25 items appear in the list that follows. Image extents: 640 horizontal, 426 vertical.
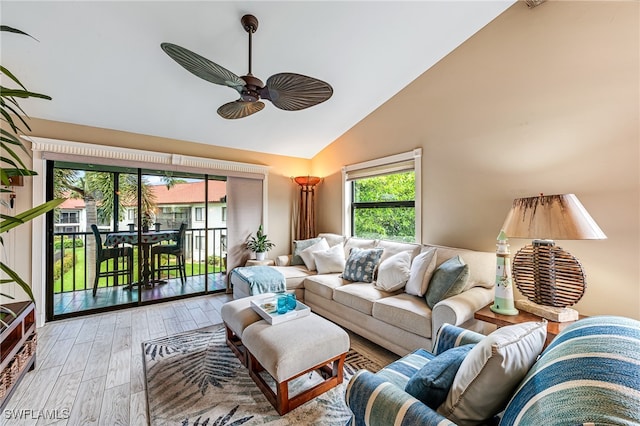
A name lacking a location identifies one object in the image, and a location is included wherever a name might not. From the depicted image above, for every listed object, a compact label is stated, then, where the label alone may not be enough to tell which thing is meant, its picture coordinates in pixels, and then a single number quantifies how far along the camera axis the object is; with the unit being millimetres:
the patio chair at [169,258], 4141
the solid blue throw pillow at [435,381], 1006
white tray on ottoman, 1976
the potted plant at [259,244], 4141
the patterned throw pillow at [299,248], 3980
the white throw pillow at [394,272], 2631
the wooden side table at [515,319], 1549
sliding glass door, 3328
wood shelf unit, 1638
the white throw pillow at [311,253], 3723
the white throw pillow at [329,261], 3535
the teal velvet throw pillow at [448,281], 2143
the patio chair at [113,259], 3581
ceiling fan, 1613
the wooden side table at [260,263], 3928
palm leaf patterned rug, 1627
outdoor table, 3646
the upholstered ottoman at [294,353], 1630
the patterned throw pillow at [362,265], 3033
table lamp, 1544
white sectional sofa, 2039
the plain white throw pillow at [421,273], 2422
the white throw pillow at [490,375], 884
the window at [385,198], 3350
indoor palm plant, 794
